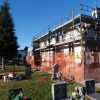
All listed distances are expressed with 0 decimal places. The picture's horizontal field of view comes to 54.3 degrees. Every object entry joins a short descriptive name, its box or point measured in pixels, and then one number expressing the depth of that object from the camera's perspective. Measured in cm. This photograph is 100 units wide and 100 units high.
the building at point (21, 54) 4008
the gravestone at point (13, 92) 436
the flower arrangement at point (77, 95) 429
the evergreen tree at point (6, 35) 1577
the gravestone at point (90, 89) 525
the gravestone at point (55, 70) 878
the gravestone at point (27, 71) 998
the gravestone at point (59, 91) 473
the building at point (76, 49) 801
